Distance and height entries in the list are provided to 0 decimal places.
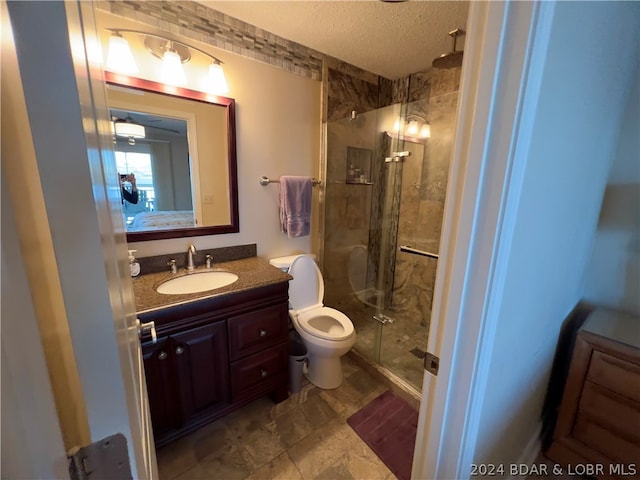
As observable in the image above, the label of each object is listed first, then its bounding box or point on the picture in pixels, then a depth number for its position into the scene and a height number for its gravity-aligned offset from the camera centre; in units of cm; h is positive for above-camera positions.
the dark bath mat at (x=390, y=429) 142 -139
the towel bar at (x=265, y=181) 193 +2
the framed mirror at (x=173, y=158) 147 +14
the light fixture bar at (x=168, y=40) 134 +74
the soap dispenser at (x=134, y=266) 150 -46
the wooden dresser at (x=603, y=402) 110 -88
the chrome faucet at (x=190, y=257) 170 -46
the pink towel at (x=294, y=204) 198 -14
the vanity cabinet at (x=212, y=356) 128 -89
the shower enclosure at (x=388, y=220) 218 -29
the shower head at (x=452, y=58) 163 +81
